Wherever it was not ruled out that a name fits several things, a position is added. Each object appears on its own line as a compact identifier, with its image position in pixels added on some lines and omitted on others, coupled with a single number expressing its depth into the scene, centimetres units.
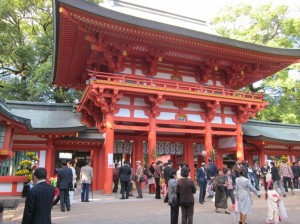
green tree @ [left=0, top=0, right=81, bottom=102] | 2534
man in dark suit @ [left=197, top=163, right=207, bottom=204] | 1113
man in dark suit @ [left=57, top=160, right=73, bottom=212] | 940
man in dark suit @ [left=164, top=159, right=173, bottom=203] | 1145
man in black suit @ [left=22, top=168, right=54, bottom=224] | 418
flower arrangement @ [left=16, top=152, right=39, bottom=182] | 1252
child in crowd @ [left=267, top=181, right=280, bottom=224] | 764
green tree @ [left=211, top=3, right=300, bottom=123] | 2820
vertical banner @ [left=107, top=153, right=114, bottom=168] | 1434
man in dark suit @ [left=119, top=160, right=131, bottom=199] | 1217
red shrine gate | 1402
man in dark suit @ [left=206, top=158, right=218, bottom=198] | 1151
